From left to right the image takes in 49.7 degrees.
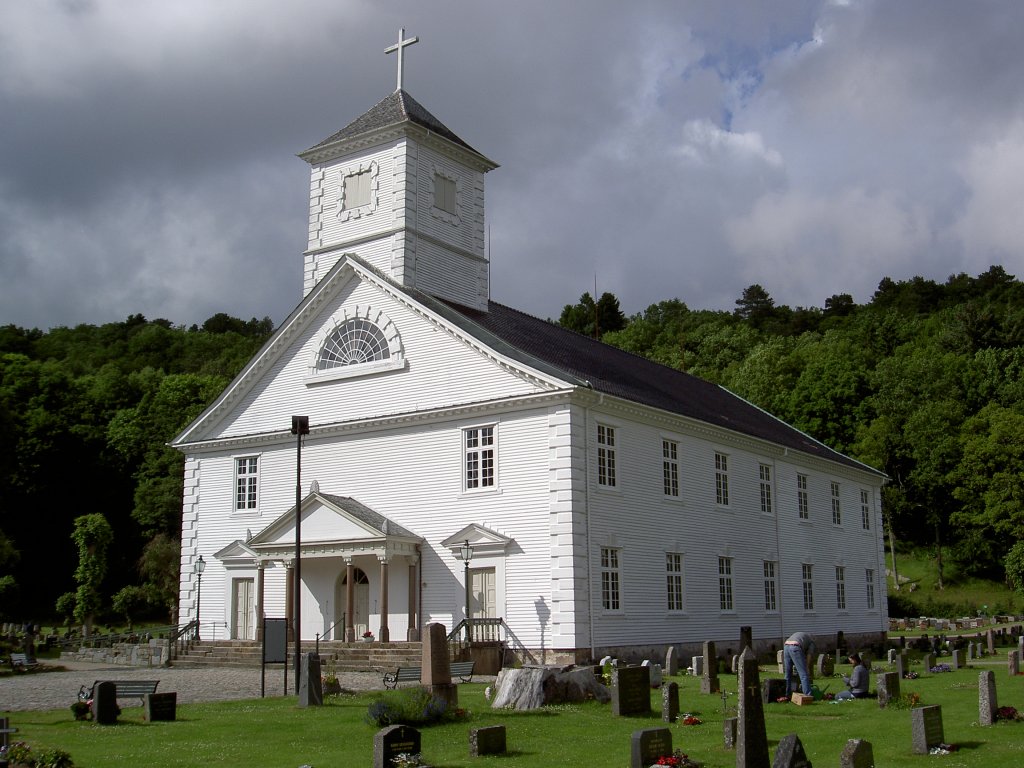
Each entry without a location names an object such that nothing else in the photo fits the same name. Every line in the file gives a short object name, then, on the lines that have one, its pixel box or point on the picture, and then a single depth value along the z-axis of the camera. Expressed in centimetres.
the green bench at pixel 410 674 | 2305
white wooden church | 2886
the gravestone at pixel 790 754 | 1118
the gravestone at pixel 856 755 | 1195
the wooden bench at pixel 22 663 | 3133
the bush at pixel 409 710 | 1683
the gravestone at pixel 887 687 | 1916
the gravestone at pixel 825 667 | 2651
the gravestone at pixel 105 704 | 1794
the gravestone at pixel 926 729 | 1405
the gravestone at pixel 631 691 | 1858
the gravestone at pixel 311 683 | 2000
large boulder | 1939
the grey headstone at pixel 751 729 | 1202
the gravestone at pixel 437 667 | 1820
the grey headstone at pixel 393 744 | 1317
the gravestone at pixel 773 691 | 2050
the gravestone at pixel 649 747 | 1298
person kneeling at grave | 2094
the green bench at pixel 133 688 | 1958
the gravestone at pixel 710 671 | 2261
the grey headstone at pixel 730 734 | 1442
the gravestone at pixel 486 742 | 1440
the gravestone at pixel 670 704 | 1767
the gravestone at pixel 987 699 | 1628
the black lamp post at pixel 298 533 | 2339
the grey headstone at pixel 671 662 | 2662
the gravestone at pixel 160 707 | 1820
